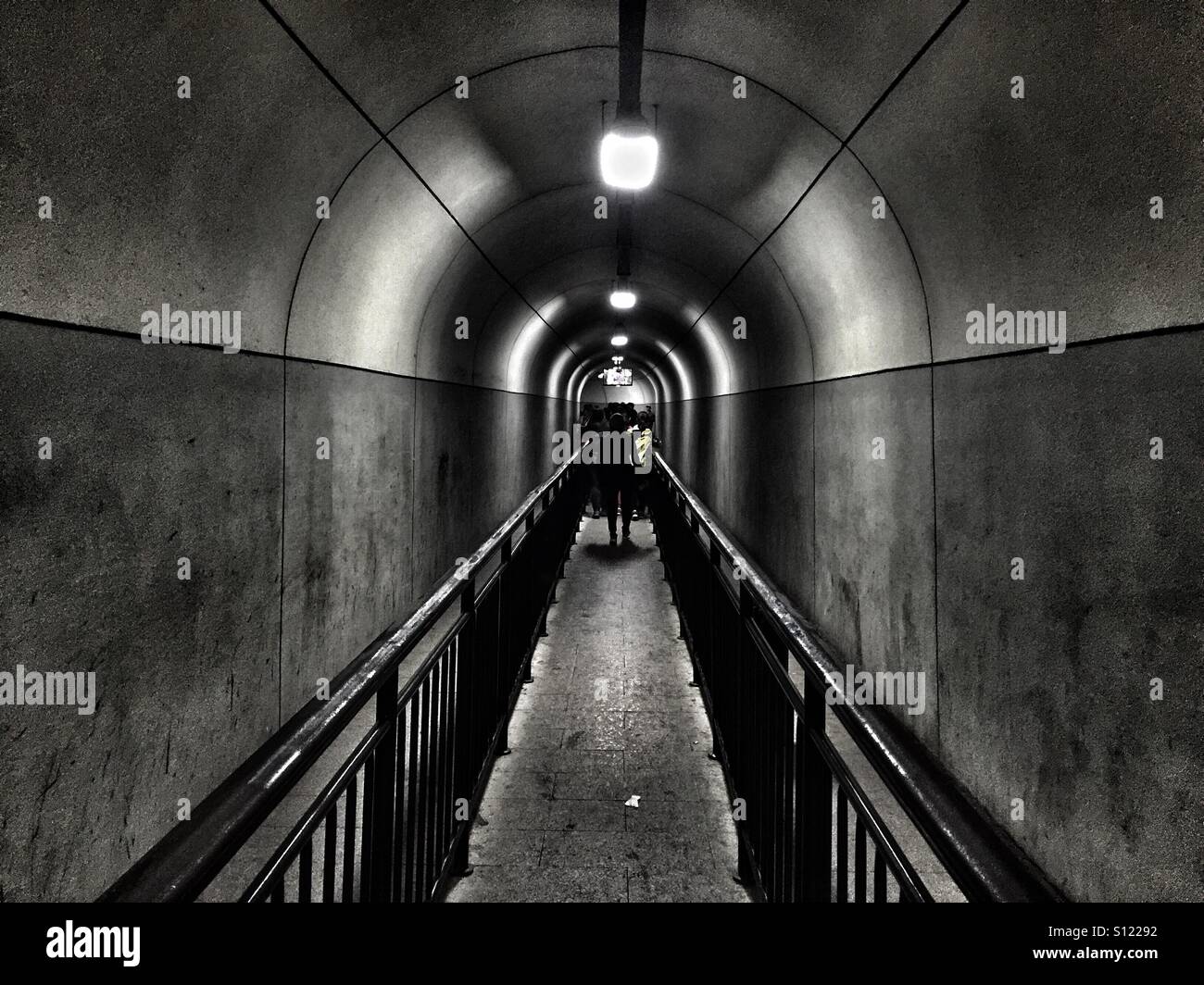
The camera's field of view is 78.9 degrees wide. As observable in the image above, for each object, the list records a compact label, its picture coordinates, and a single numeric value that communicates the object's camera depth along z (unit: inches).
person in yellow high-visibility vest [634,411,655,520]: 522.8
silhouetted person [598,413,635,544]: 458.3
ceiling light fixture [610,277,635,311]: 378.9
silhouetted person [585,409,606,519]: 558.6
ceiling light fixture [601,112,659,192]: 165.8
